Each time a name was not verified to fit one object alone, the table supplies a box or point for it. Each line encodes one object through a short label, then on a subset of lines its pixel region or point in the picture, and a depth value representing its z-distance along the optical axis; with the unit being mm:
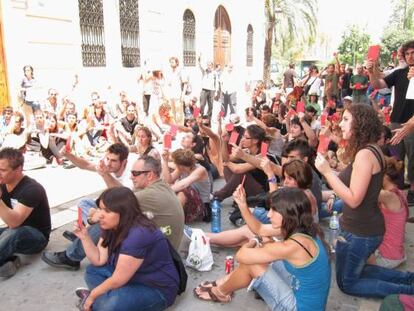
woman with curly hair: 2816
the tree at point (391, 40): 35312
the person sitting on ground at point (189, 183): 4648
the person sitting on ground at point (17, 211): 3645
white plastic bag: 3805
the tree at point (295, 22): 28484
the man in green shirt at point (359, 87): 9898
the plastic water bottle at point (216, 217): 4629
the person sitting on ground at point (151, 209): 3375
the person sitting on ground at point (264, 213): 3154
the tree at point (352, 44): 39188
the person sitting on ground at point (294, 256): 2523
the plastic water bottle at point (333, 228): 4234
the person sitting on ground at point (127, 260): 2666
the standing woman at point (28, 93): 9484
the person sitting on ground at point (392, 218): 3611
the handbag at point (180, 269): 3008
